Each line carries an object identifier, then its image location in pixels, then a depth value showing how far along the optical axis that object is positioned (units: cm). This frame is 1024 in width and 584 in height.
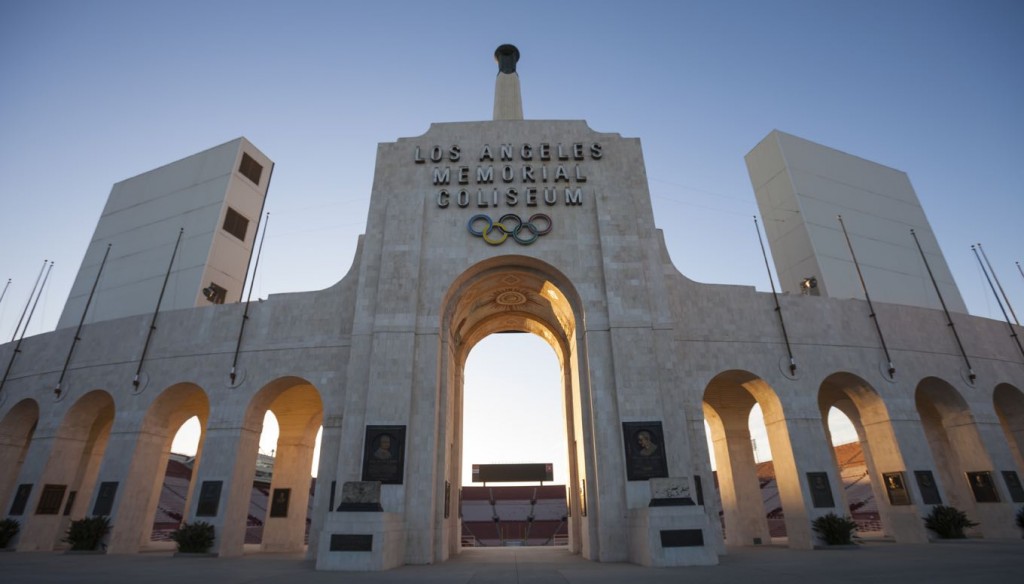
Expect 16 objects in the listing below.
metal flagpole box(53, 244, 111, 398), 2598
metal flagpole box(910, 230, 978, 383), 2587
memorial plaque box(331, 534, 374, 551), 1591
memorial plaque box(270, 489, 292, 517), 2798
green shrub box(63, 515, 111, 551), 2127
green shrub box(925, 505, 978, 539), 2170
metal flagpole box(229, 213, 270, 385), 2369
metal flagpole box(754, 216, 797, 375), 2370
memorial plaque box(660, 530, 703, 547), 1597
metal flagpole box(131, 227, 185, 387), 2440
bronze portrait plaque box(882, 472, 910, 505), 2260
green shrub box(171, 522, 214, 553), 2048
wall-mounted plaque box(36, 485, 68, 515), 2420
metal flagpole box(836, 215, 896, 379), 2452
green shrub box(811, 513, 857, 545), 2042
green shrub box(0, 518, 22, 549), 2320
